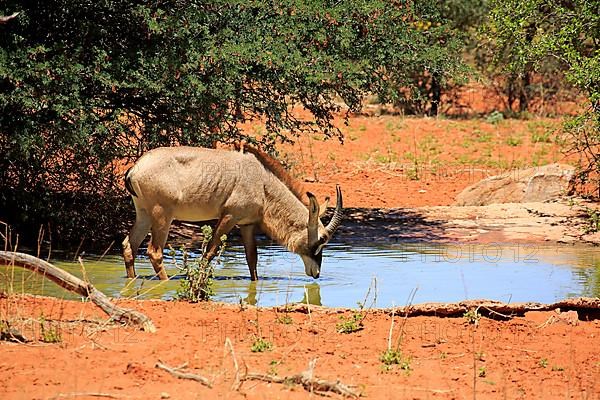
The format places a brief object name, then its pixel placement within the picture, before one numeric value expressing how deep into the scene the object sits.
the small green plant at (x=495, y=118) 55.00
